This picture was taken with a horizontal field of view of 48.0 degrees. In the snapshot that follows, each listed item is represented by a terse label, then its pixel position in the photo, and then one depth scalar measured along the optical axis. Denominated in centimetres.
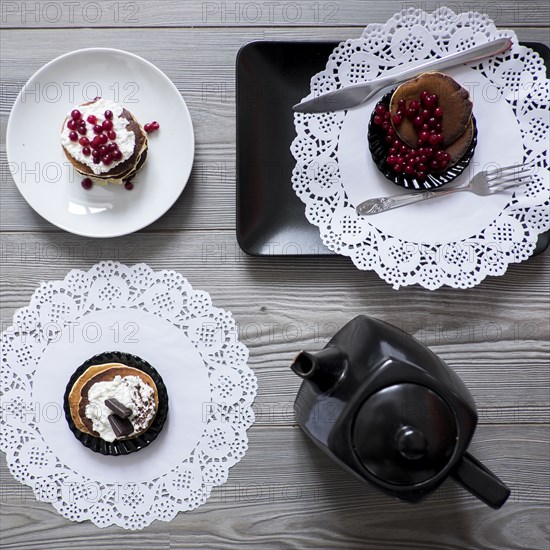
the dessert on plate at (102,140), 85
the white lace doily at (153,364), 90
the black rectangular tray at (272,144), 89
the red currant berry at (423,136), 86
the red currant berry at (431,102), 86
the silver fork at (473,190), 89
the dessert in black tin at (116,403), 84
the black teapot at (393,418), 68
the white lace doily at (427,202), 89
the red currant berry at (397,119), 86
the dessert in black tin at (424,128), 86
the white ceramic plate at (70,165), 89
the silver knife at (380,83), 88
